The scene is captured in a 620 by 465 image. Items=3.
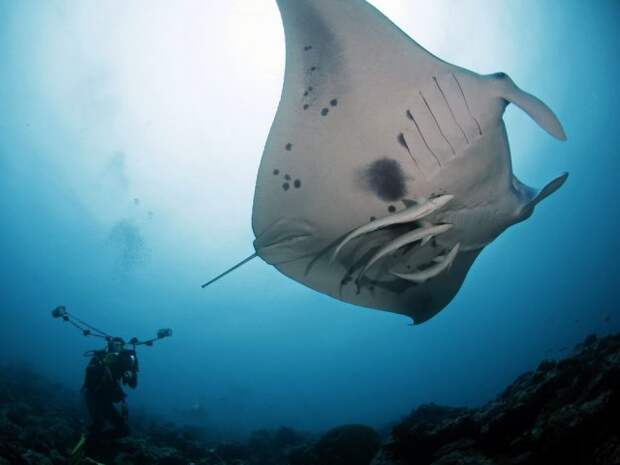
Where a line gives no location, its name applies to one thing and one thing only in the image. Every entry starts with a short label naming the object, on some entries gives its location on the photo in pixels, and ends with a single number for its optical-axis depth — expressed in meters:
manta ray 2.24
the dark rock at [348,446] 5.64
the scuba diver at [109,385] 6.30
